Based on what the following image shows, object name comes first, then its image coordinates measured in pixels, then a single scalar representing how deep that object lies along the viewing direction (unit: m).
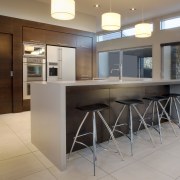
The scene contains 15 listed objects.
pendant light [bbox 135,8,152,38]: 4.07
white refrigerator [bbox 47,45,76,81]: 5.57
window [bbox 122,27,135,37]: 7.35
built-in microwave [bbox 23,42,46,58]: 5.11
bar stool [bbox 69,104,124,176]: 2.19
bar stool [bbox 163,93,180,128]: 3.69
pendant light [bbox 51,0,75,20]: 2.69
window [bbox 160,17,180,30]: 5.99
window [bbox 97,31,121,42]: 7.92
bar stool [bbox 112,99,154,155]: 2.69
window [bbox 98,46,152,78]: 7.12
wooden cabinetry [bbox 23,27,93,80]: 5.18
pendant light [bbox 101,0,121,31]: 3.45
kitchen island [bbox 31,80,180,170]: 2.13
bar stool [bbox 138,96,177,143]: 3.28
